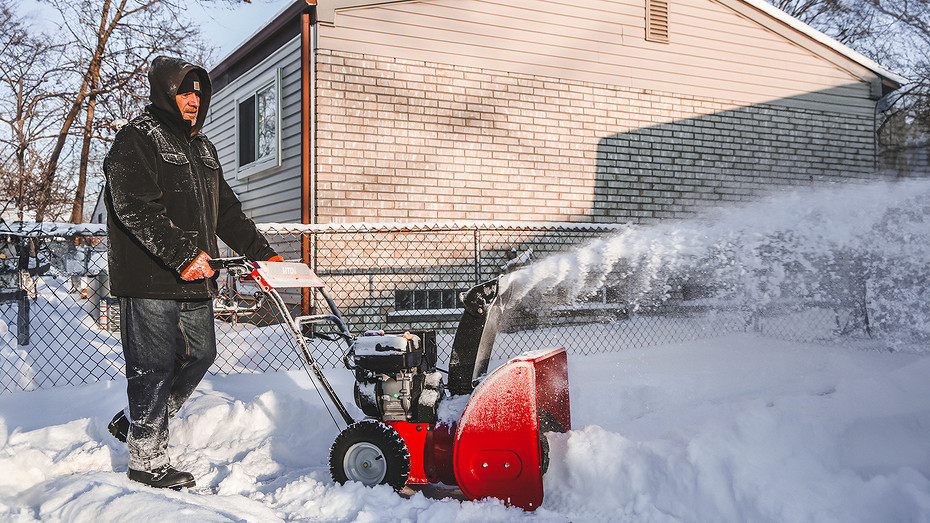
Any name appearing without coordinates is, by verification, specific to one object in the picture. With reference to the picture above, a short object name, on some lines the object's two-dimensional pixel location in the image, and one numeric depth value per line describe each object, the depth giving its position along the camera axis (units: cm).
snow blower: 289
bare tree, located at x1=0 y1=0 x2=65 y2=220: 2256
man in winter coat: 285
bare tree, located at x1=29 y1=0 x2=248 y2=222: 2206
